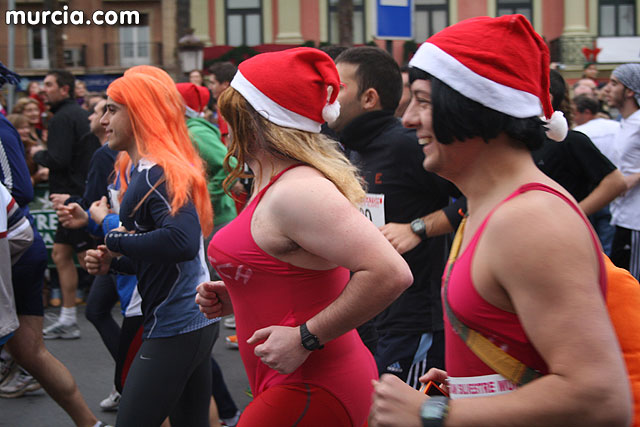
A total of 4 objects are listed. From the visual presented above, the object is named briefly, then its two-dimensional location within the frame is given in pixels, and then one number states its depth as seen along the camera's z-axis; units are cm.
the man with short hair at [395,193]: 335
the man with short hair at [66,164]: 668
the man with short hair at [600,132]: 643
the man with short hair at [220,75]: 660
